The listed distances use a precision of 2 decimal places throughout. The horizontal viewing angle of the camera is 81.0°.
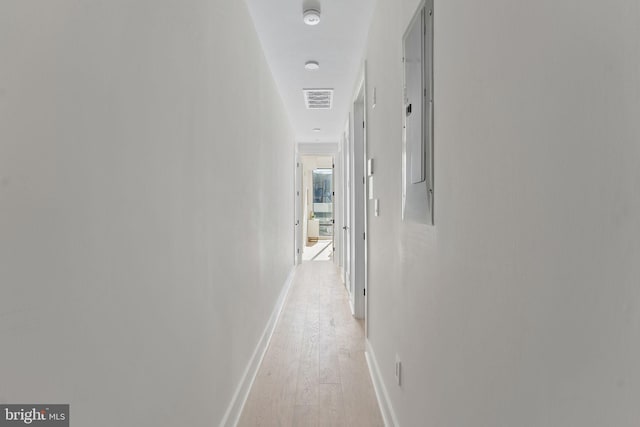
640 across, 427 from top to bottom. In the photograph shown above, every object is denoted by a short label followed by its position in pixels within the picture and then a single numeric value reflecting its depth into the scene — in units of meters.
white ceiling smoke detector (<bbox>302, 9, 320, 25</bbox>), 2.50
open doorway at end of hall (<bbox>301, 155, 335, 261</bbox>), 12.32
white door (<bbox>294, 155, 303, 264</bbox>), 7.52
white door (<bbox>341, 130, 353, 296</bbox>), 4.95
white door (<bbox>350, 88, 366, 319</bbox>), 4.18
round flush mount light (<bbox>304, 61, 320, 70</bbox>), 3.53
